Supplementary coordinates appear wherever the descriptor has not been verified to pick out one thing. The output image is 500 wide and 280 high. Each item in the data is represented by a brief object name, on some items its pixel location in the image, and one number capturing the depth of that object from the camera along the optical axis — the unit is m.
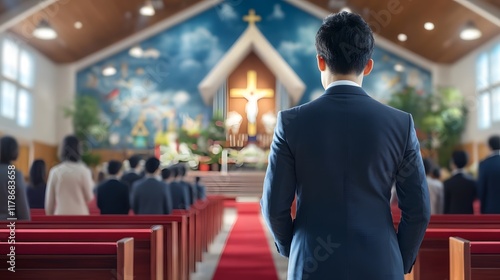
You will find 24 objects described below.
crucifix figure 19.80
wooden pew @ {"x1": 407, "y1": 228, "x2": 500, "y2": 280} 3.05
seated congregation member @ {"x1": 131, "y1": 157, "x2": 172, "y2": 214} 5.45
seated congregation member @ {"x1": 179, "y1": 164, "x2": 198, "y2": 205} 7.59
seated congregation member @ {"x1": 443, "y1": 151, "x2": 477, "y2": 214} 5.69
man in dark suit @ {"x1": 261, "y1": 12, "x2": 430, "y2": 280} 1.66
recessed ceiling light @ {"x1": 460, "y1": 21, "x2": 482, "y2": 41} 14.03
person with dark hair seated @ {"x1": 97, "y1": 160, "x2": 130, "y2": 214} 5.30
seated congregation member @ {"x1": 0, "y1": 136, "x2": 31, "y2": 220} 3.46
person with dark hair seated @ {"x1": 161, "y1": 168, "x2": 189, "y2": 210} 6.46
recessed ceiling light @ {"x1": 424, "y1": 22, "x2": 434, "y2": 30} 16.02
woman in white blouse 4.86
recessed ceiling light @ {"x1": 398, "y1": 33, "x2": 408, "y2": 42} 18.14
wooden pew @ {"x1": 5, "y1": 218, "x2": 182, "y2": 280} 3.63
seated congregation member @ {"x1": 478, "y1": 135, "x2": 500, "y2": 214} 4.97
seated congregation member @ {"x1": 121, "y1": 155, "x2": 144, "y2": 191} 6.46
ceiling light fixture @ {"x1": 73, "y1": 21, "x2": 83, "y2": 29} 16.49
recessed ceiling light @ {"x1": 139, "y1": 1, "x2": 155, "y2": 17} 16.77
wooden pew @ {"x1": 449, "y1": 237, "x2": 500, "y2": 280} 2.40
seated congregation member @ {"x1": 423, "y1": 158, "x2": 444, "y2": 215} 6.12
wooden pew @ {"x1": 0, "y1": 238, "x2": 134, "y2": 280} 2.47
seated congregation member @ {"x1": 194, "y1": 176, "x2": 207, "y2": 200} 9.16
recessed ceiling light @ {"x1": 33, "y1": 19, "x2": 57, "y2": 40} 12.56
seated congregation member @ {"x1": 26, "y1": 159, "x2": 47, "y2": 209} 5.53
